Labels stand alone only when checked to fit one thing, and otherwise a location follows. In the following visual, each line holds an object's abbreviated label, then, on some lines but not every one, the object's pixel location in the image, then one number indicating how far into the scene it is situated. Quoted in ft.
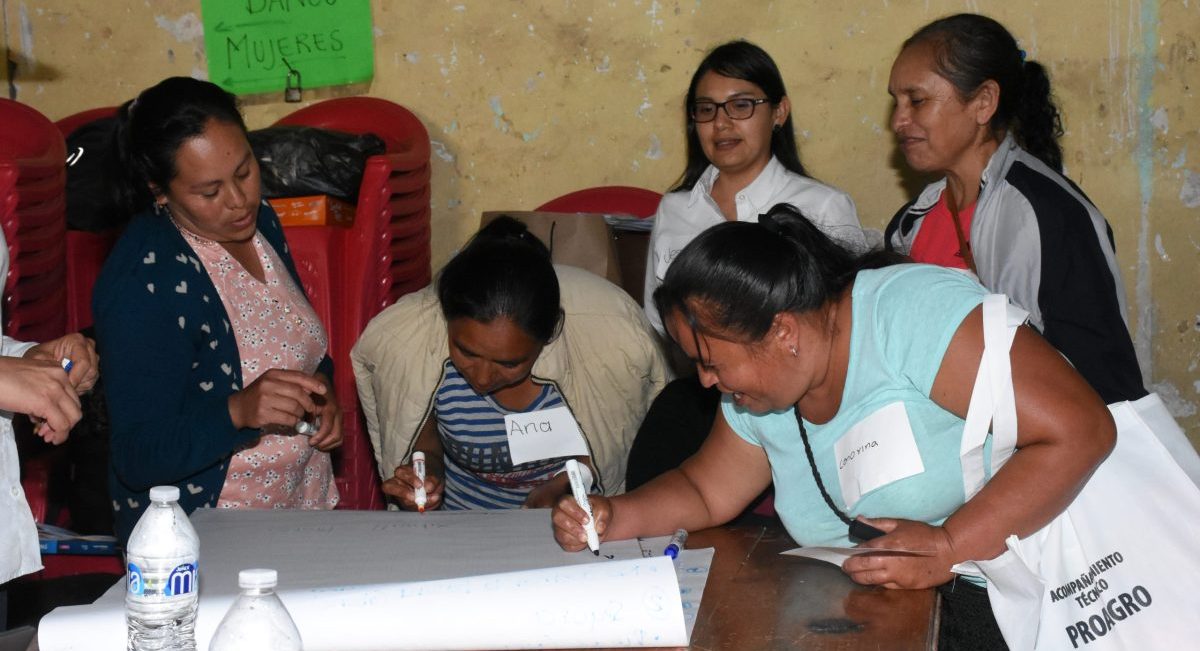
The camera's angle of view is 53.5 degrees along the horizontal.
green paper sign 13.20
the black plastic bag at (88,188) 11.51
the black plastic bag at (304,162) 11.32
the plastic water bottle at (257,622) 4.13
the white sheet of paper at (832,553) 5.93
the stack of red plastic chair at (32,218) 9.57
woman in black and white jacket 7.61
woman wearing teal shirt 5.85
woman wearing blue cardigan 7.32
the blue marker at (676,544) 6.36
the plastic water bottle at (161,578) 4.68
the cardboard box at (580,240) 10.74
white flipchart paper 5.22
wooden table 5.22
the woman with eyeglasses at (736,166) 9.91
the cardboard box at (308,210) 11.20
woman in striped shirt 8.26
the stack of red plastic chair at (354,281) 11.07
